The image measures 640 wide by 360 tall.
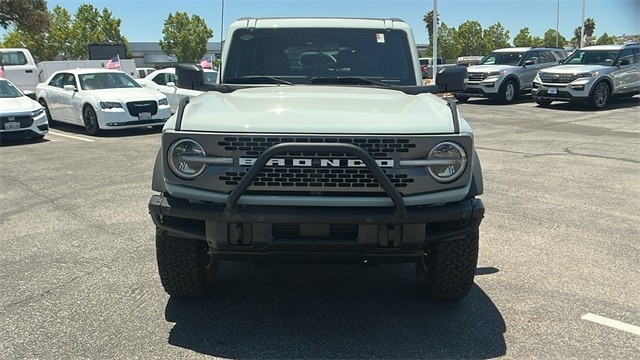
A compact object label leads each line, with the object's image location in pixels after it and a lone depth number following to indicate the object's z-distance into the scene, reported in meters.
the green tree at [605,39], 101.85
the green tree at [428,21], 93.57
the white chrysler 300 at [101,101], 12.38
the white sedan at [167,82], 14.34
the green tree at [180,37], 71.69
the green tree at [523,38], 89.19
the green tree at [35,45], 54.19
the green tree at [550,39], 99.06
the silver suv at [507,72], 18.53
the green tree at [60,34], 56.06
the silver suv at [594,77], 16.20
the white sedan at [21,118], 11.27
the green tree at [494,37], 80.56
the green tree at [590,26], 102.12
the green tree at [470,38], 78.12
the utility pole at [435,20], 24.58
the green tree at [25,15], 37.19
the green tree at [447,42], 77.50
